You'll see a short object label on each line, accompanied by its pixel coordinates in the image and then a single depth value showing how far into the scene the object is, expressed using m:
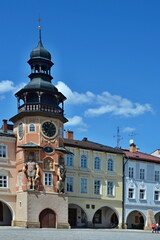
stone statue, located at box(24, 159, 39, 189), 43.09
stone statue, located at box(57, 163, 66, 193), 44.56
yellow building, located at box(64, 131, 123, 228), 49.31
